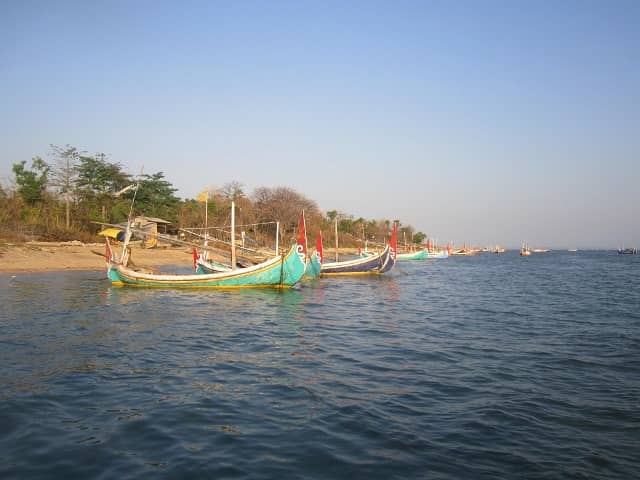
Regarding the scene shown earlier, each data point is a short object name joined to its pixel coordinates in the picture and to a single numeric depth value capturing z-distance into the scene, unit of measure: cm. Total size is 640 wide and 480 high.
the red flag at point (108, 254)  2488
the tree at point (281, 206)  7494
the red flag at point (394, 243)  3838
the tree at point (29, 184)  4656
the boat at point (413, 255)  7974
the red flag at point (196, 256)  3067
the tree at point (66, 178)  4953
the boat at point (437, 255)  9225
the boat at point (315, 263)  3241
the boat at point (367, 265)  3681
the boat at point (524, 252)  12778
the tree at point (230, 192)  7553
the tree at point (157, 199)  5634
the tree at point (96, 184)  5116
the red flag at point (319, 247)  3288
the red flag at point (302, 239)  2403
